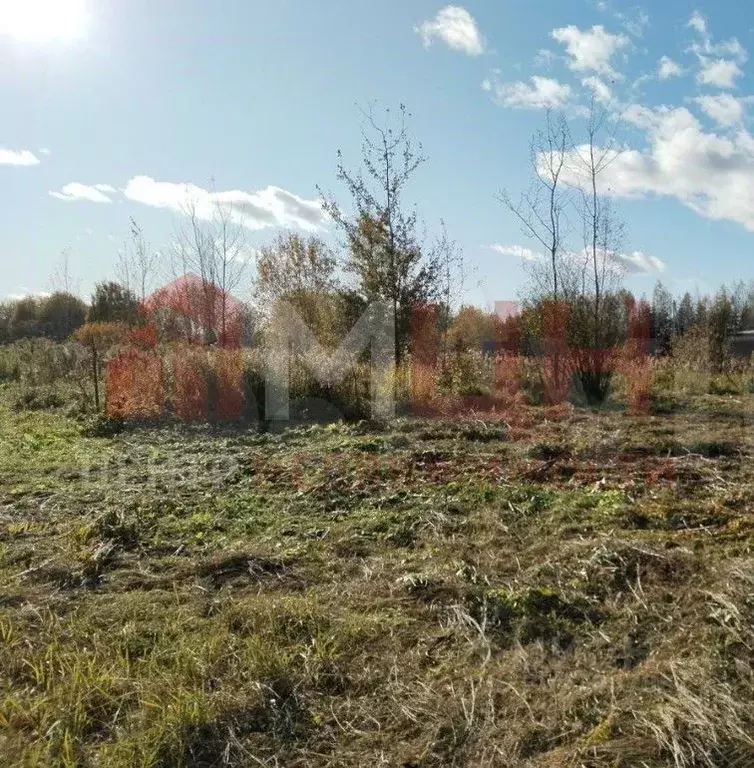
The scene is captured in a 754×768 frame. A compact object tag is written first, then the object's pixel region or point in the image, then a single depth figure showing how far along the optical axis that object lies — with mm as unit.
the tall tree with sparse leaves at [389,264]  11031
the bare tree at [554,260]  11070
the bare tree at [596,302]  10758
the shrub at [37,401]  11175
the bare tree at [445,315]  11141
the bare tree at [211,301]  15545
